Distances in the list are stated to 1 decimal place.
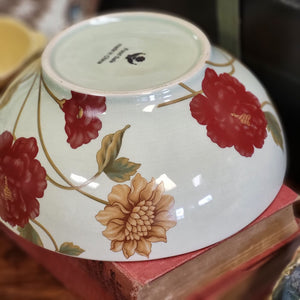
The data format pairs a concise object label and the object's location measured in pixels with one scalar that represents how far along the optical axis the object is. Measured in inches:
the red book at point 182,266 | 18.0
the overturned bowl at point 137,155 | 17.6
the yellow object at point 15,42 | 27.6
